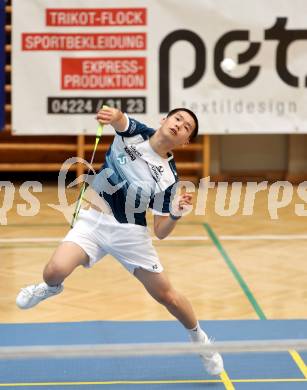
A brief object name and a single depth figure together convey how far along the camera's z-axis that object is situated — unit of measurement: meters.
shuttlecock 19.71
